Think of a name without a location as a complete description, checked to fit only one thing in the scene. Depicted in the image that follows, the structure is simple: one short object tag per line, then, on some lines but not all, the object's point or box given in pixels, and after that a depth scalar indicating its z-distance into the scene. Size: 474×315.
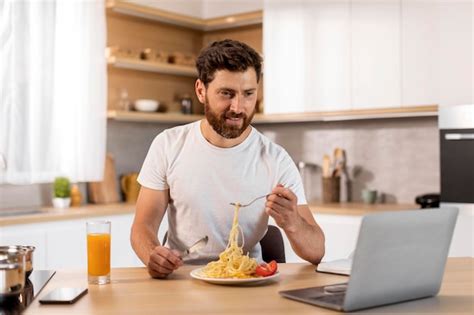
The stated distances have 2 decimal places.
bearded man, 2.57
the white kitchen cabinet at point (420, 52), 4.36
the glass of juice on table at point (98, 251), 2.04
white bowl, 5.12
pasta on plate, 2.03
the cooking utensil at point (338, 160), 5.09
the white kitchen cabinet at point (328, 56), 4.74
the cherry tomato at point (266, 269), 2.05
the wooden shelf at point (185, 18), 4.88
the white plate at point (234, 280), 1.97
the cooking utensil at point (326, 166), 5.08
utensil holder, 5.03
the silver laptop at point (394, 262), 1.67
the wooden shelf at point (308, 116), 4.48
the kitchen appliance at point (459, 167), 4.12
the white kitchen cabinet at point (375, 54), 4.53
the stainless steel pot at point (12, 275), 1.79
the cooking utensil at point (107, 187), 4.96
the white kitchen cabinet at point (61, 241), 3.93
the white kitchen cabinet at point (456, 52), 4.23
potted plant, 4.61
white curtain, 4.28
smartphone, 1.79
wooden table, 1.71
